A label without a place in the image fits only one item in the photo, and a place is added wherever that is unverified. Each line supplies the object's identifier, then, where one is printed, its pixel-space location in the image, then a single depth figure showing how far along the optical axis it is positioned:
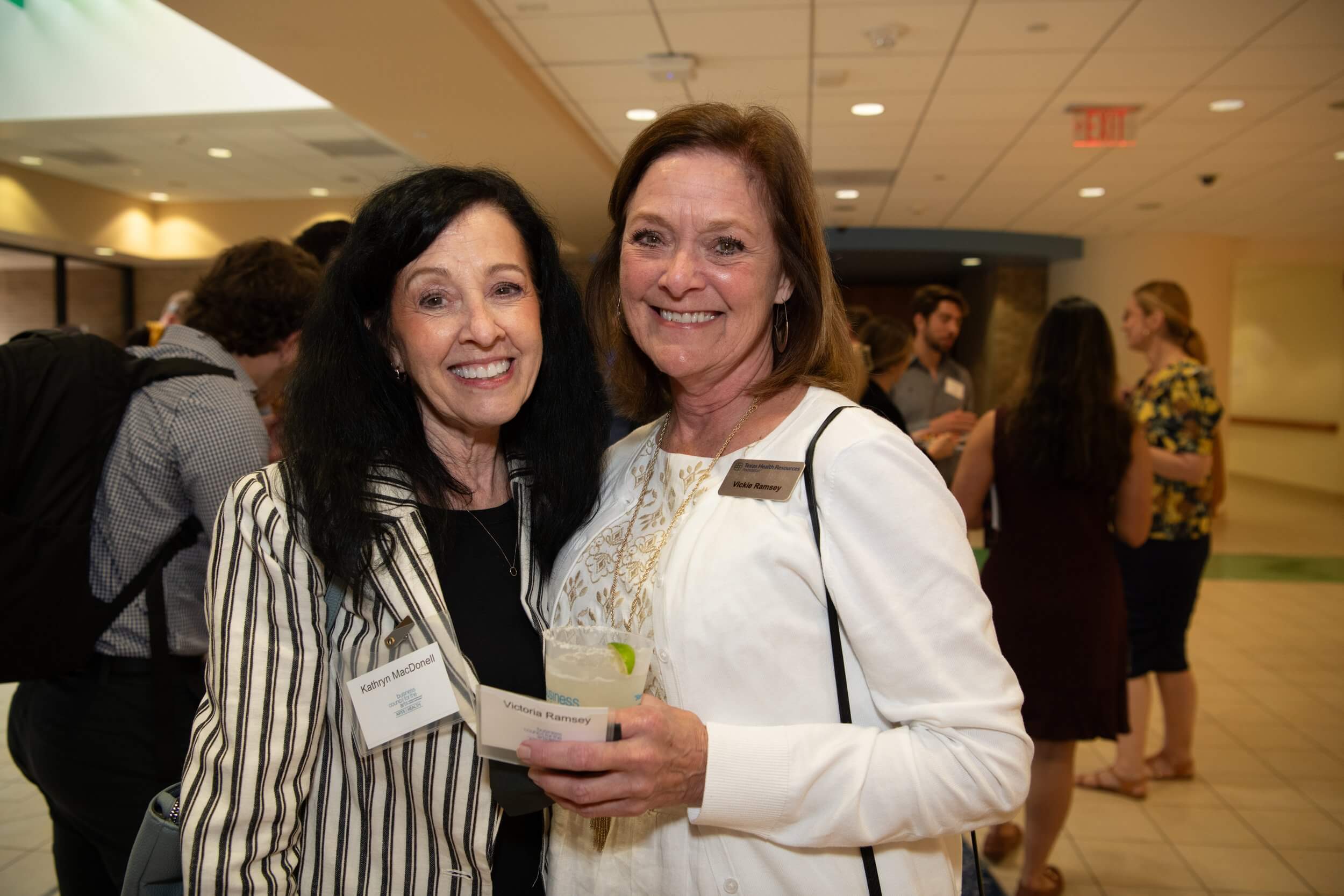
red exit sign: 6.67
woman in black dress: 2.81
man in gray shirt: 4.98
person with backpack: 1.83
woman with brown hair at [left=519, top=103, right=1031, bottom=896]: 1.13
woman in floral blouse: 3.86
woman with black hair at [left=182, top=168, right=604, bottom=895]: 1.20
